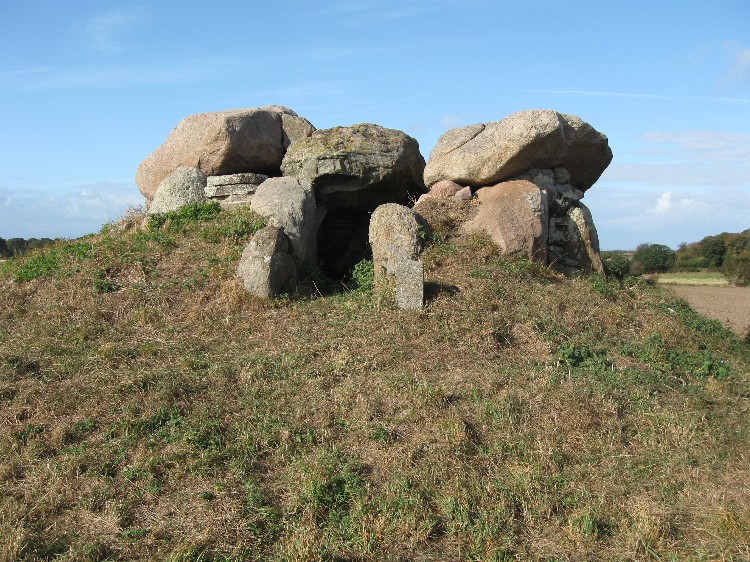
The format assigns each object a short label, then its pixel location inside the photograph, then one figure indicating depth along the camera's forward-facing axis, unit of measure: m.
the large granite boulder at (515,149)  13.26
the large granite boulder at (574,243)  13.51
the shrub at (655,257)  28.16
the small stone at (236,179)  14.56
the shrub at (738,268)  24.99
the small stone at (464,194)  13.63
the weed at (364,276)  11.63
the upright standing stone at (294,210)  12.58
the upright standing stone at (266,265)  10.86
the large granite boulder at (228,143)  14.89
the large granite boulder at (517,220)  12.48
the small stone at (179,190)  14.62
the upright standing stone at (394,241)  10.72
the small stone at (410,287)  10.22
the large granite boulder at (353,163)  13.67
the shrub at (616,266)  14.15
